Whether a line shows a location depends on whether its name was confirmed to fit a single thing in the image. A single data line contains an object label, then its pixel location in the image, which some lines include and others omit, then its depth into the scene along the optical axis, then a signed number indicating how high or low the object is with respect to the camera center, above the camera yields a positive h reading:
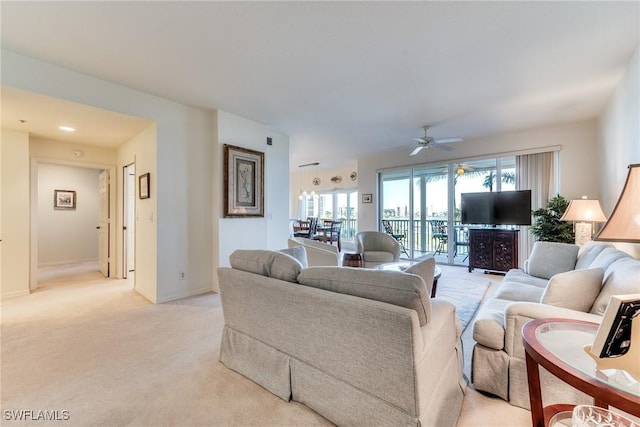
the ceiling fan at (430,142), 4.39 +1.16
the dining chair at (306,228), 7.00 -0.45
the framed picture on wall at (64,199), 5.84 +0.28
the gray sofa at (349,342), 1.15 -0.66
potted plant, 4.05 -0.19
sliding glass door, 5.33 +0.31
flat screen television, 4.60 +0.08
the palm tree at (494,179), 5.05 +0.65
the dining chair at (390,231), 6.88 -0.48
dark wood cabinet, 4.65 -0.65
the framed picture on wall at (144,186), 3.56 +0.36
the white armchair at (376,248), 4.39 -0.62
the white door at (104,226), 4.80 -0.25
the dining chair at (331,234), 7.10 -0.60
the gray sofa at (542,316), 1.43 -0.67
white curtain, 4.59 +0.55
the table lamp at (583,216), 3.18 -0.04
